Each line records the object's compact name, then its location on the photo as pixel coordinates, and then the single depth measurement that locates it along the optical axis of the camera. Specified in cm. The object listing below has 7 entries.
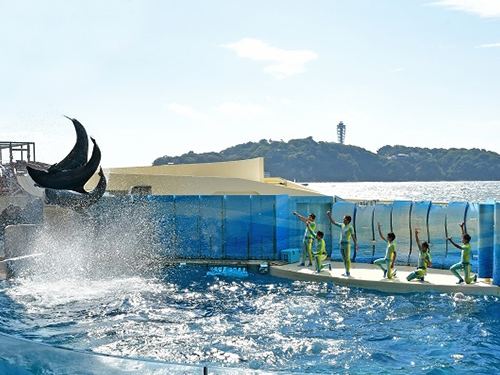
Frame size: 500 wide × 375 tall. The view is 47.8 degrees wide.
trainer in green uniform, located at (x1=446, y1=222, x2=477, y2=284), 1152
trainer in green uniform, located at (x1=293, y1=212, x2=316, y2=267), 1370
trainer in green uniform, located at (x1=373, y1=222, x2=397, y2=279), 1227
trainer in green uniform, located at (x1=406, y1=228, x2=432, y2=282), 1184
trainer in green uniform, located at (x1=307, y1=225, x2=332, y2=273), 1316
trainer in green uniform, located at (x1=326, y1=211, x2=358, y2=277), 1273
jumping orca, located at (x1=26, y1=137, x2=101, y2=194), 1391
